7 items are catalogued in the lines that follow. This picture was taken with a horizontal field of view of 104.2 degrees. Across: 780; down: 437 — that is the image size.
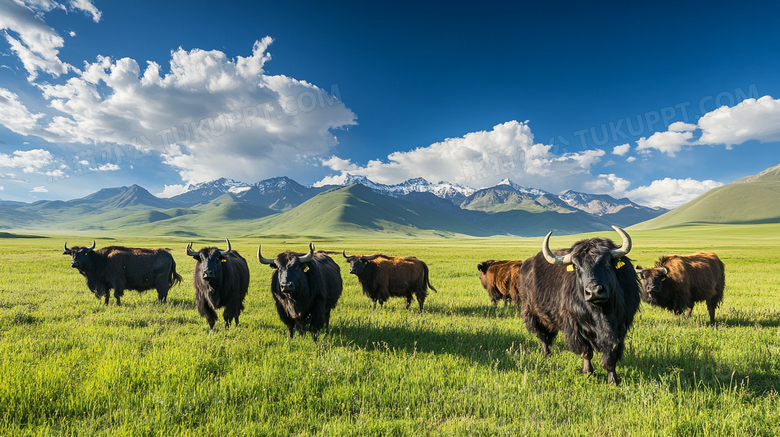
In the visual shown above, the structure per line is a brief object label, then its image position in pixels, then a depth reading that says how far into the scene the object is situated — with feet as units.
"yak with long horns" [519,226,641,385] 15.34
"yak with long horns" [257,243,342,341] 22.80
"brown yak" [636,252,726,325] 30.73
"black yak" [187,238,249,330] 25.84
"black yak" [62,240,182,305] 35.53
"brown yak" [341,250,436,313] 38.32
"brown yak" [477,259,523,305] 36.10
